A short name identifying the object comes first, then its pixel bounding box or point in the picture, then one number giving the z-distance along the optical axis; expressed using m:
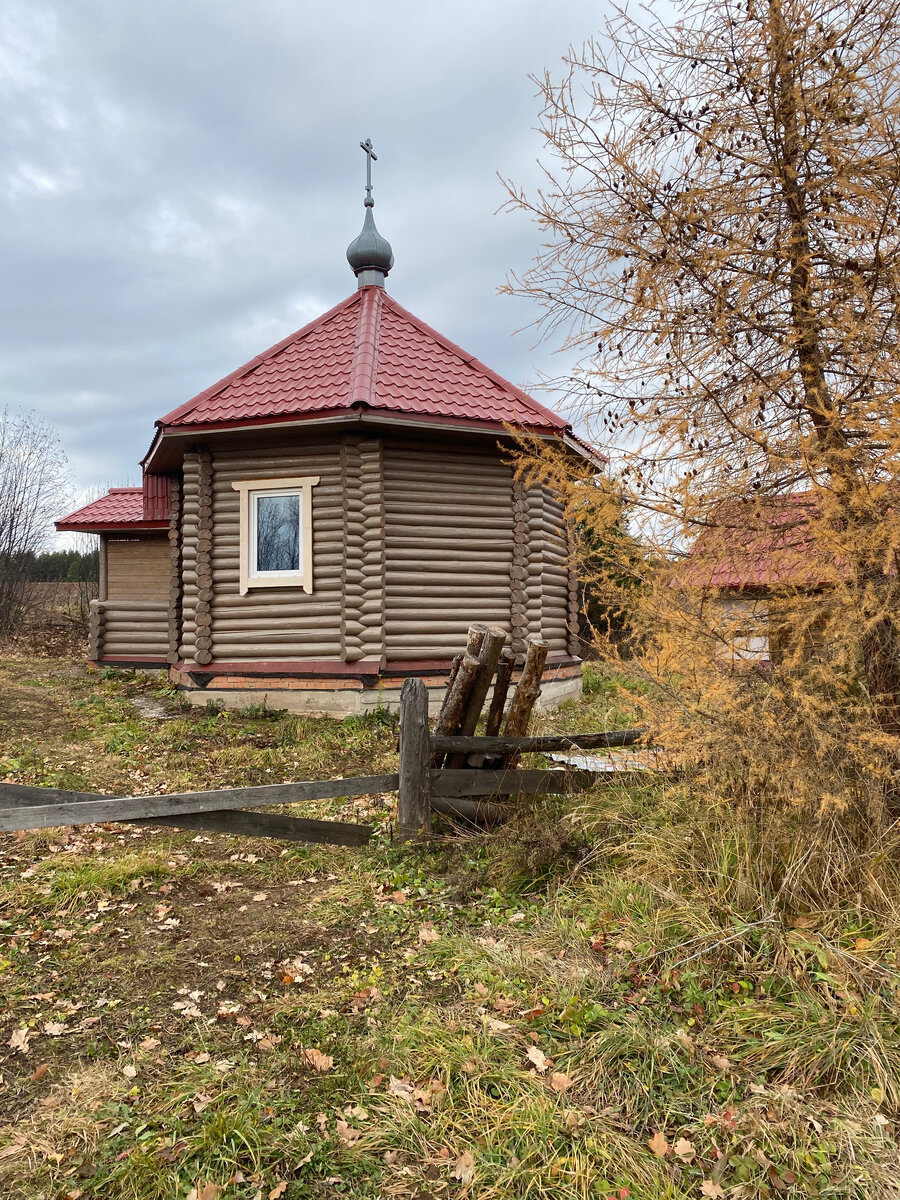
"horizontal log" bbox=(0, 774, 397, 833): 3.71
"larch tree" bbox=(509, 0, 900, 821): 3.72
